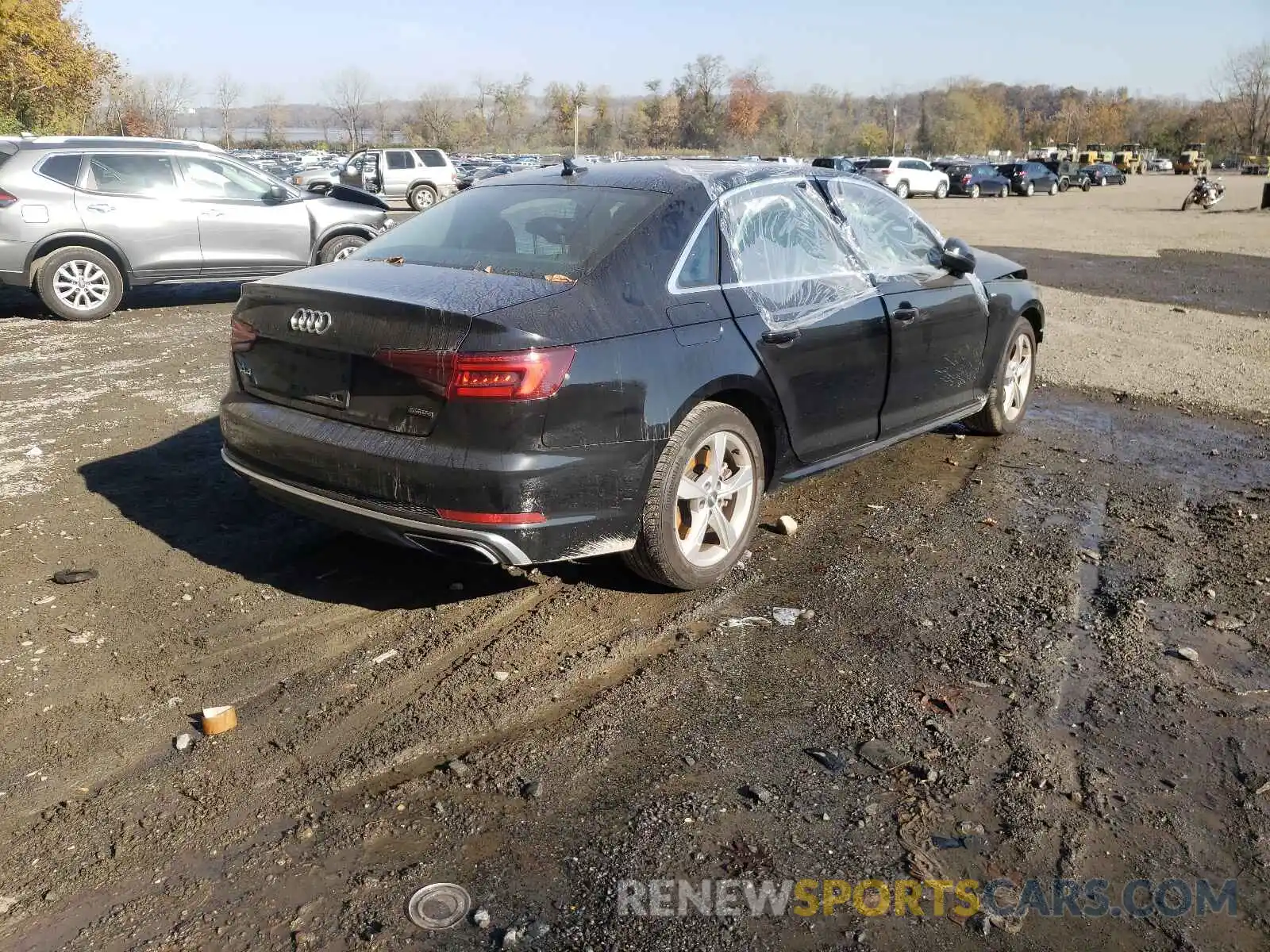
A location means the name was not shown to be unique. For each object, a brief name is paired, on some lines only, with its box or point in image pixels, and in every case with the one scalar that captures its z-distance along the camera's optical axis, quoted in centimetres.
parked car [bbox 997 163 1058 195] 4697
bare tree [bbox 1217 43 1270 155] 10694
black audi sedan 352
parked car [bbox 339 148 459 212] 2942
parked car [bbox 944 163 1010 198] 4497
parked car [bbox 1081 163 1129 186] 5656
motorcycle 3416
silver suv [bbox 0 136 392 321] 1019
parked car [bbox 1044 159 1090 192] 5250
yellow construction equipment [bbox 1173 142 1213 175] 7469
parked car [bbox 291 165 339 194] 2785
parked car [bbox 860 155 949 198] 4169
